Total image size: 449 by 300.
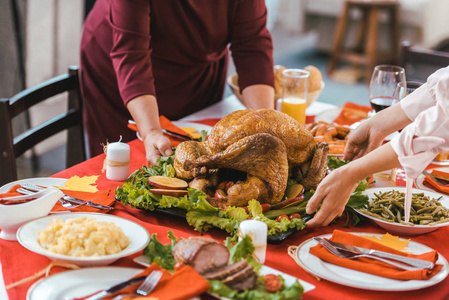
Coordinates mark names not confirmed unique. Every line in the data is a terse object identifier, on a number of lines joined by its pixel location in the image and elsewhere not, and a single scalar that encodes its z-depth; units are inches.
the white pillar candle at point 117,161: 71.1
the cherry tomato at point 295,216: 60.5
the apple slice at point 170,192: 62.9
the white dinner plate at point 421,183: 72.8
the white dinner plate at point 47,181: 67.9
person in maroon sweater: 89.0
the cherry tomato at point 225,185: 64.7
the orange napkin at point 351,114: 100.7
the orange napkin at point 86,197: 61.2
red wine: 85.8
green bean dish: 60.7
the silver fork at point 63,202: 61.4
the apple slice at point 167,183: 63.8
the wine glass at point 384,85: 85.2
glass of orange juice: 95.1
